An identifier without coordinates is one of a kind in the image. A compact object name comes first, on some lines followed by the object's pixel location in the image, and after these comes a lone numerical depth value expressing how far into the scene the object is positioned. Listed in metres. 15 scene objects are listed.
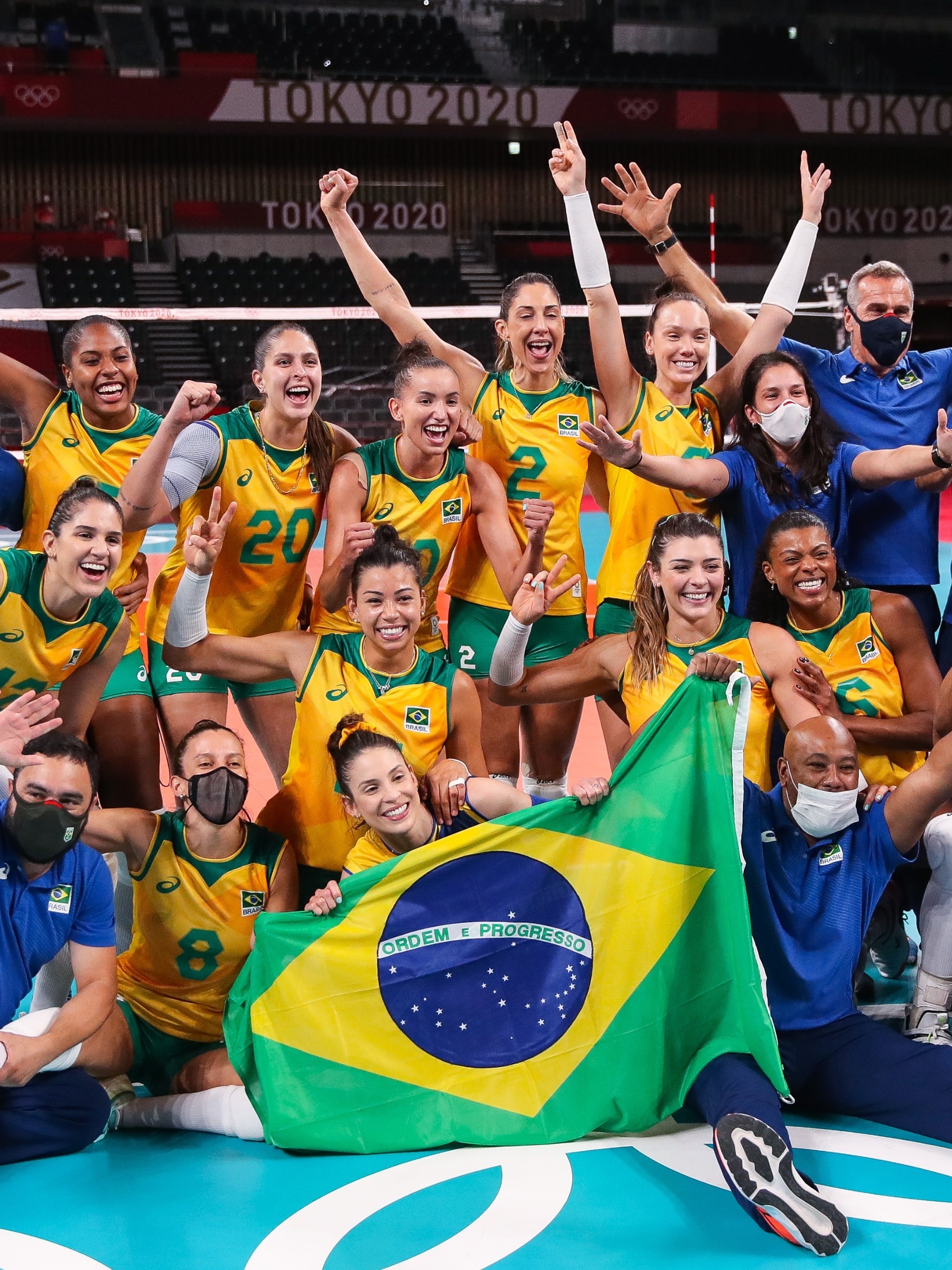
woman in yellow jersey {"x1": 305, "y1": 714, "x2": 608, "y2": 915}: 4.21
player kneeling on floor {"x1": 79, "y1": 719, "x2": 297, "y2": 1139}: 4.39
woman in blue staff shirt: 5.12
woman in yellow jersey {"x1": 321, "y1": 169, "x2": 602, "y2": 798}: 5.57
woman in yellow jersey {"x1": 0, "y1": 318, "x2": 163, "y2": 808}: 5.30
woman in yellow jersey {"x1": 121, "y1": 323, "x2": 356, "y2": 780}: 5.19
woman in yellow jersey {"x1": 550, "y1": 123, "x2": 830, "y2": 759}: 5.43
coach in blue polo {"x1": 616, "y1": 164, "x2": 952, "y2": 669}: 5.61
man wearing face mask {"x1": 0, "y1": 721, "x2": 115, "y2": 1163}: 3.95
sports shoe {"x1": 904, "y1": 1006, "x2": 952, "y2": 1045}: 4.44
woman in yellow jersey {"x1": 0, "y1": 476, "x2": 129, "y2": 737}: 4.51
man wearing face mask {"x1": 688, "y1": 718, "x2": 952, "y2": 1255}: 4.00
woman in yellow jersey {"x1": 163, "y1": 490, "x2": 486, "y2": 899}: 4.73
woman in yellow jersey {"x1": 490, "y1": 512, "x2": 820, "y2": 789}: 4.61
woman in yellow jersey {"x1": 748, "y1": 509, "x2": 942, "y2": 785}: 4.79
